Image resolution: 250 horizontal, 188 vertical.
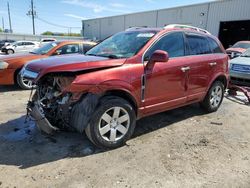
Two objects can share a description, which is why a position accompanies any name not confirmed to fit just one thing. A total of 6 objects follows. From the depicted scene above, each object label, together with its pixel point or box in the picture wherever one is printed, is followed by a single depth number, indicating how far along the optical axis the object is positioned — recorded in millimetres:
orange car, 5459
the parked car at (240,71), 5842
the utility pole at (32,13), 47430
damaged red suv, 2640
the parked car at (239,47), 10971
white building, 17172
